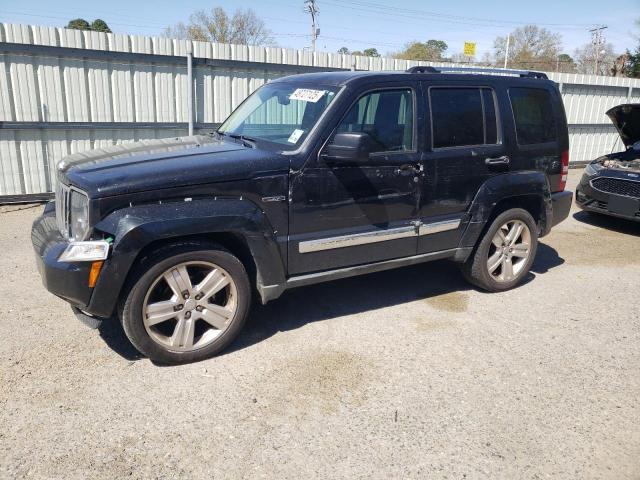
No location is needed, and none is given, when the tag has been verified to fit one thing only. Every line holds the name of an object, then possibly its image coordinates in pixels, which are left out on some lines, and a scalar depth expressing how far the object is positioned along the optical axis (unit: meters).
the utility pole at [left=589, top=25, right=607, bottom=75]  60.22
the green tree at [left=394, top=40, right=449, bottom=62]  60.06
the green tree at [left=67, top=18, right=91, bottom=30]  38.36
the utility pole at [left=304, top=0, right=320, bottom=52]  51.38
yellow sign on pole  31.73
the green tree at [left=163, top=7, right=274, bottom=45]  47.44
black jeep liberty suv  3.37
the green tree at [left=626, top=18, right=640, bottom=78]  31.16
